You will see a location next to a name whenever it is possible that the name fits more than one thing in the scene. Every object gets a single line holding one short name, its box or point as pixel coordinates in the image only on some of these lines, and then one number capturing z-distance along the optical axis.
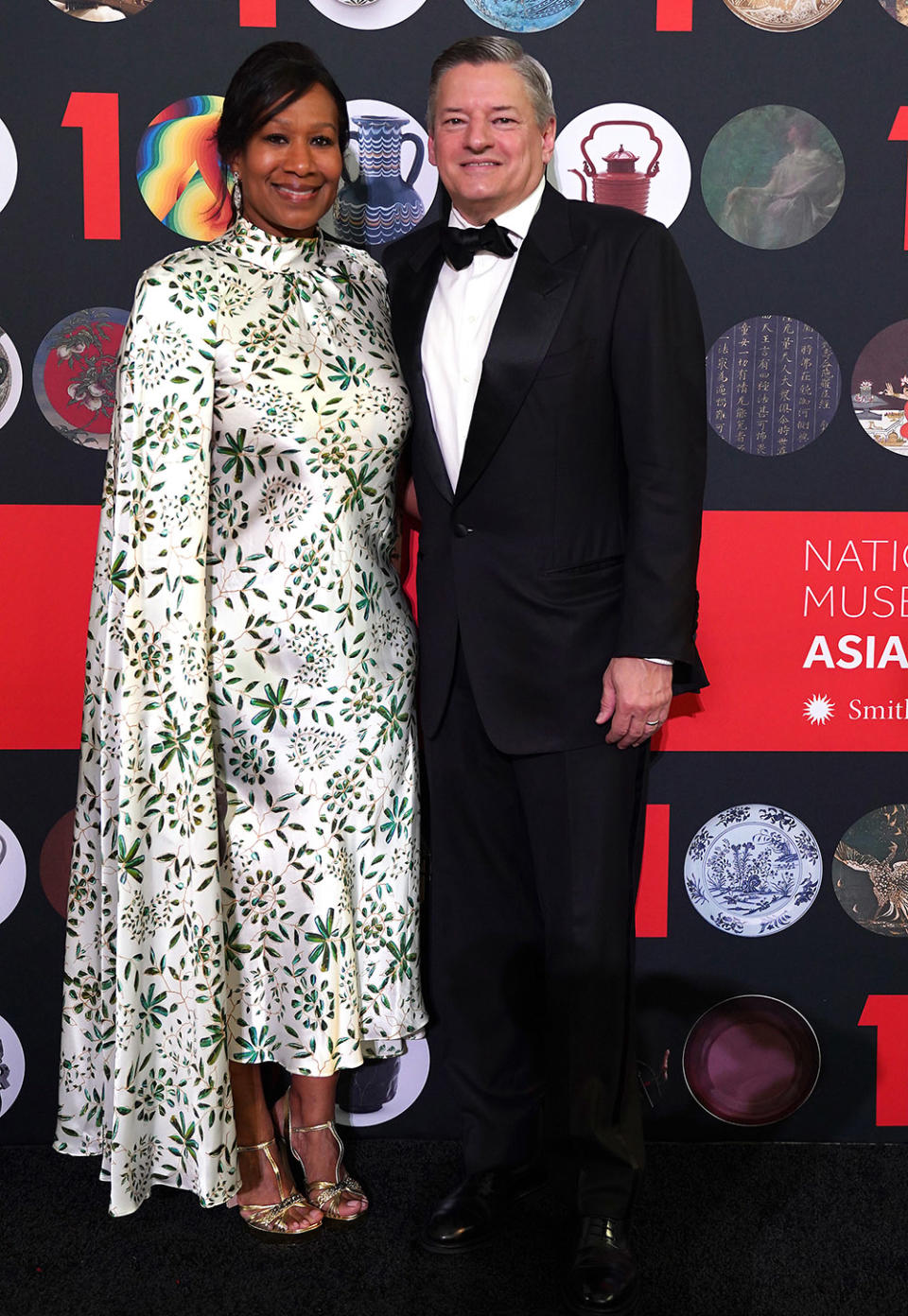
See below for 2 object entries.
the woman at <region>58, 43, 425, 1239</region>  1.79
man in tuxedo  1.76
